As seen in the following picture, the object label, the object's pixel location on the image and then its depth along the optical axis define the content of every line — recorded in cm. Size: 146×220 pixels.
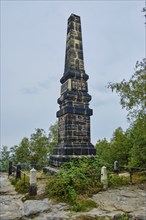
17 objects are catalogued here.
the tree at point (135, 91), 1145
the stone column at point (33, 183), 743
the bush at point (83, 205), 589
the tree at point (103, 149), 2178
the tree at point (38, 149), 2353
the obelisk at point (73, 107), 1109
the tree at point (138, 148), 1245
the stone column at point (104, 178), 824
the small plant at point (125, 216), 505
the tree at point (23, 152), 2333
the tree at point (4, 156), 2547
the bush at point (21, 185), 852
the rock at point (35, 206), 572
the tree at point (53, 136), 2484
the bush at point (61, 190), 689
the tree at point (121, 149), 2025
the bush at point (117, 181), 880
